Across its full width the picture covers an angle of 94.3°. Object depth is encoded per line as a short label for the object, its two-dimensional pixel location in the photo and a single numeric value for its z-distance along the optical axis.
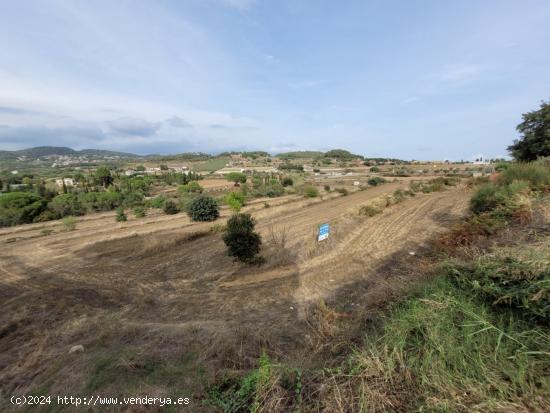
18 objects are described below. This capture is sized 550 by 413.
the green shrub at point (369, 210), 20.80
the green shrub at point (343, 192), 42.58
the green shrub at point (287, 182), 64.99
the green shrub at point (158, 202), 46.46
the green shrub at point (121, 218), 31.95
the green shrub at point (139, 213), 35.15
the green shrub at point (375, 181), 56.94
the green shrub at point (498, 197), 10.01
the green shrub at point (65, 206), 42.69
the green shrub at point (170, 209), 35.19
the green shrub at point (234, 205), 24.05
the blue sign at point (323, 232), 12.59
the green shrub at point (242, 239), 11.09
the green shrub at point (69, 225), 27.42
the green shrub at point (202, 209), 25.27
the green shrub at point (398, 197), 27.32
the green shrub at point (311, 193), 39.92
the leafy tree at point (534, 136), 23.52
